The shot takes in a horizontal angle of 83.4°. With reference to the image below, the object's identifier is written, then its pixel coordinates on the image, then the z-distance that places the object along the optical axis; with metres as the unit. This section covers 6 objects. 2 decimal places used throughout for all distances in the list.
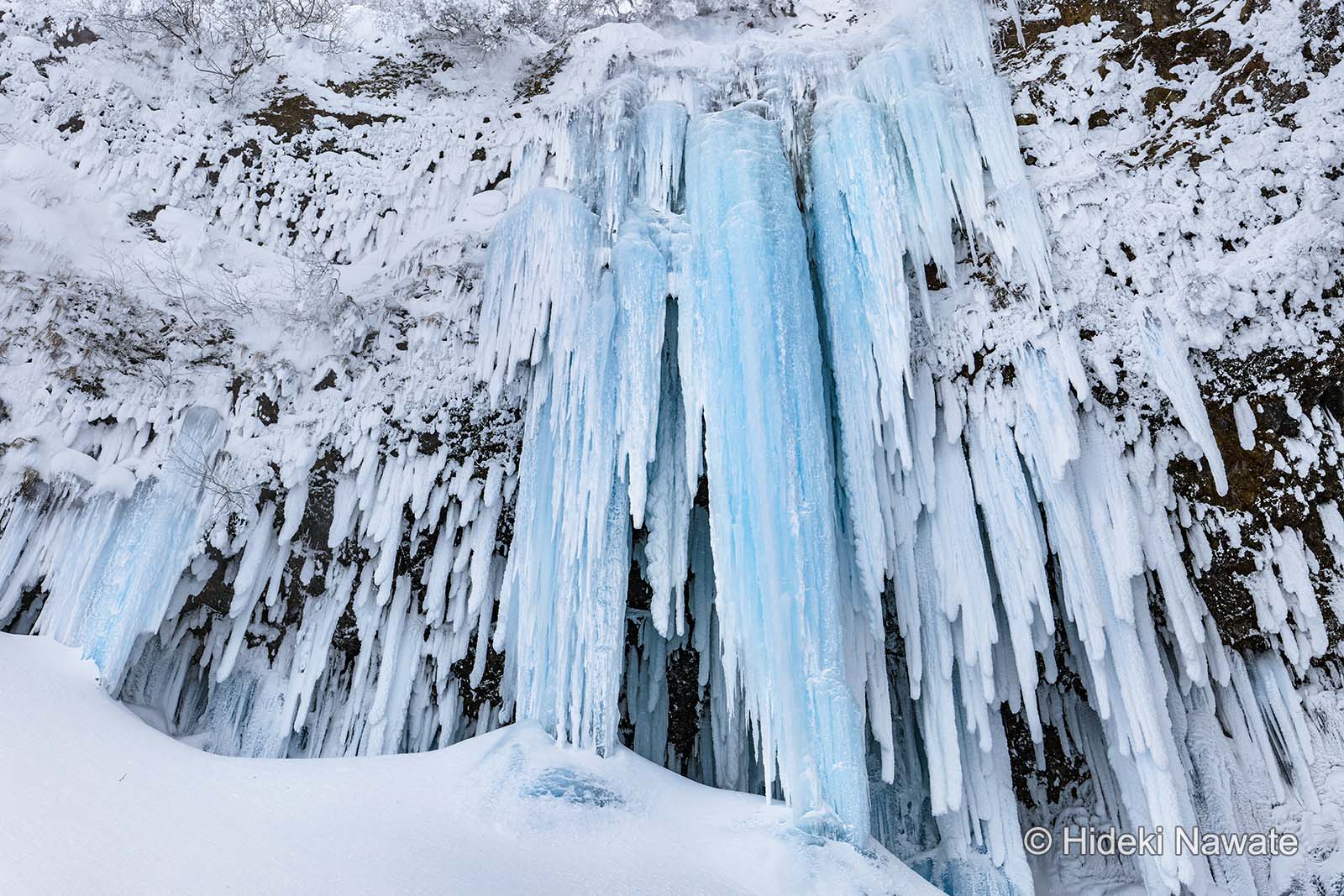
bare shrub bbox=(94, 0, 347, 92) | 9.13
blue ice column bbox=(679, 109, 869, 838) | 5.20
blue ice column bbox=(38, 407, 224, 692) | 6.36
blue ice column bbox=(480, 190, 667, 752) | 6.01
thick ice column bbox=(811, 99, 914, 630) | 6.18
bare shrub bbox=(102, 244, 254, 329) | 7.74
